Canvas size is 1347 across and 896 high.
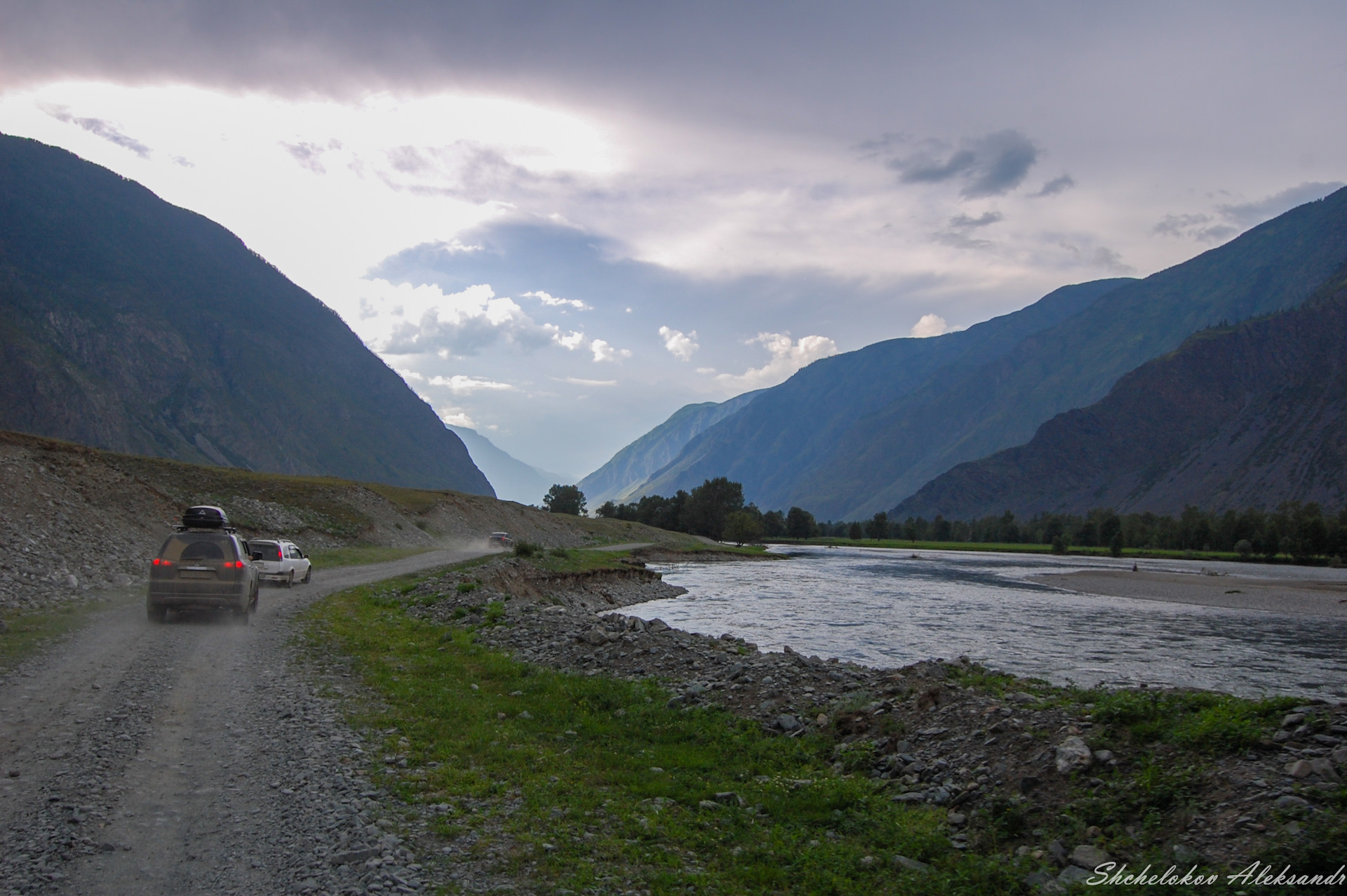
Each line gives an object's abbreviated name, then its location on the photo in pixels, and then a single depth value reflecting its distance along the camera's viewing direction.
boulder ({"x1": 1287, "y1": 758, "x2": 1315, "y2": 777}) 7.20
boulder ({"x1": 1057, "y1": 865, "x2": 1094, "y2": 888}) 6.62
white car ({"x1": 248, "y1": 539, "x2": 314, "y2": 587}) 32.66
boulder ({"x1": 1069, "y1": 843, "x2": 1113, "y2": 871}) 6.94
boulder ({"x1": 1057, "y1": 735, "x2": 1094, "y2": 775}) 8.66
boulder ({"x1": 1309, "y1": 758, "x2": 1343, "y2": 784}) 7.02
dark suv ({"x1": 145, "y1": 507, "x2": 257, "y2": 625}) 20.16
